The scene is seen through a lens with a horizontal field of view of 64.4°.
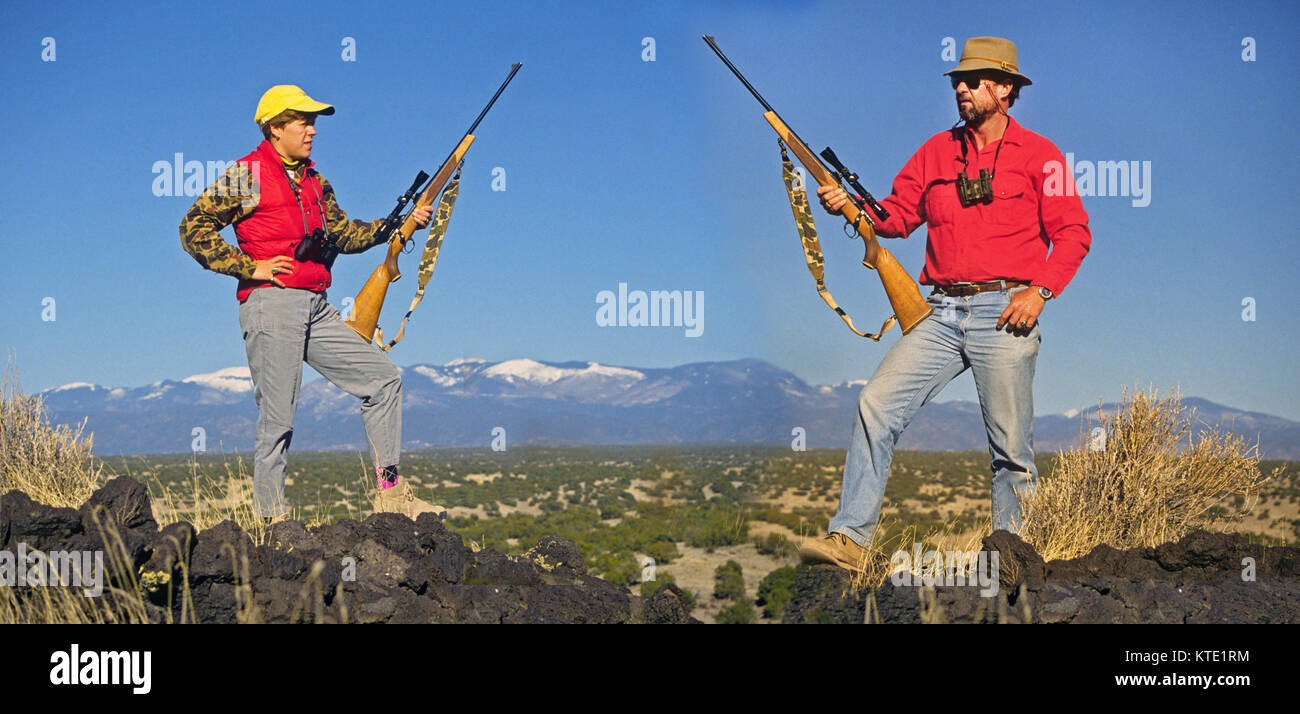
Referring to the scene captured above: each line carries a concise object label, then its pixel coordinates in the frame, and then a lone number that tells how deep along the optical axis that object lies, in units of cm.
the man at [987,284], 620
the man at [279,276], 705
